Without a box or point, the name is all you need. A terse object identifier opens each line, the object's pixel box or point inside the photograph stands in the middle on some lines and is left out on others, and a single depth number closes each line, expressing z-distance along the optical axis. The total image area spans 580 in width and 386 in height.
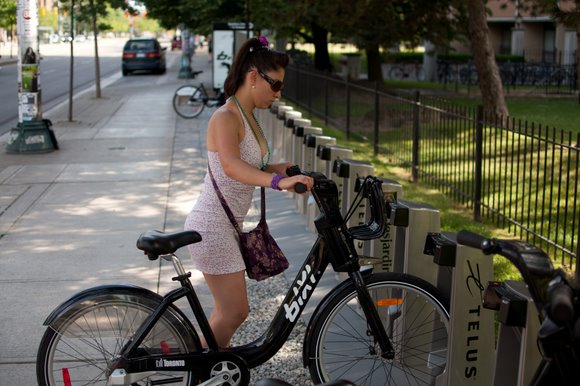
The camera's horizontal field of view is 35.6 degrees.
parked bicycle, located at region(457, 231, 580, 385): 2.40
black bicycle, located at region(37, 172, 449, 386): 4.04
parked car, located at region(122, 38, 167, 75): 41.22
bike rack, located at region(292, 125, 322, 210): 9.83
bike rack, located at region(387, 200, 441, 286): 4.96
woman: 4.27
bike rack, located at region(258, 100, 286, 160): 13.41
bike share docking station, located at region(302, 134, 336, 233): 8.78
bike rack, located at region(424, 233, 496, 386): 4.23
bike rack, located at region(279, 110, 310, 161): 11.27
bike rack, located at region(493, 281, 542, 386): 3.42
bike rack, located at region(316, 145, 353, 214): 7.91
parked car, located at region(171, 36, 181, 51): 84.75
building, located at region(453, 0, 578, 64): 45.16
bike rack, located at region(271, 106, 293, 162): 12.37
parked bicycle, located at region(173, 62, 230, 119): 20.86
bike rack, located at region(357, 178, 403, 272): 5.89
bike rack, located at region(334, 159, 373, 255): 6.64
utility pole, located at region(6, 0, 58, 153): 14.59
